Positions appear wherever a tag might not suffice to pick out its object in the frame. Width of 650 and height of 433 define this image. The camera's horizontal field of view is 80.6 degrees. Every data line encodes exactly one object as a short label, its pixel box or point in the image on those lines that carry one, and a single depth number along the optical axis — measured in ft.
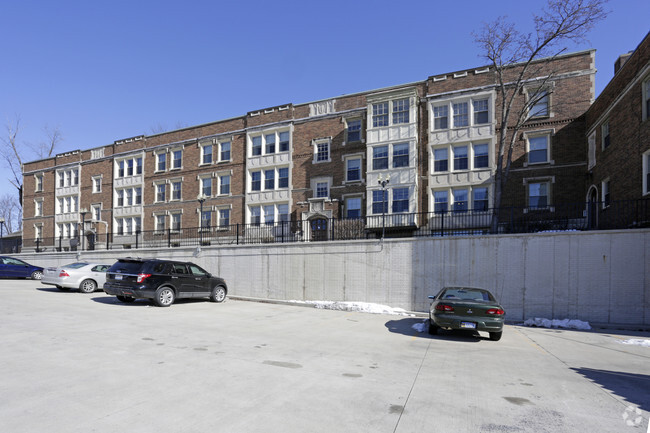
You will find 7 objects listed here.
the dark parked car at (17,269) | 74.18
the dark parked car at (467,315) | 32.50
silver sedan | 56.39
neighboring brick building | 49.73
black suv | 44.78
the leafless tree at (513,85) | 70.03
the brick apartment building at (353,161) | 76.13
